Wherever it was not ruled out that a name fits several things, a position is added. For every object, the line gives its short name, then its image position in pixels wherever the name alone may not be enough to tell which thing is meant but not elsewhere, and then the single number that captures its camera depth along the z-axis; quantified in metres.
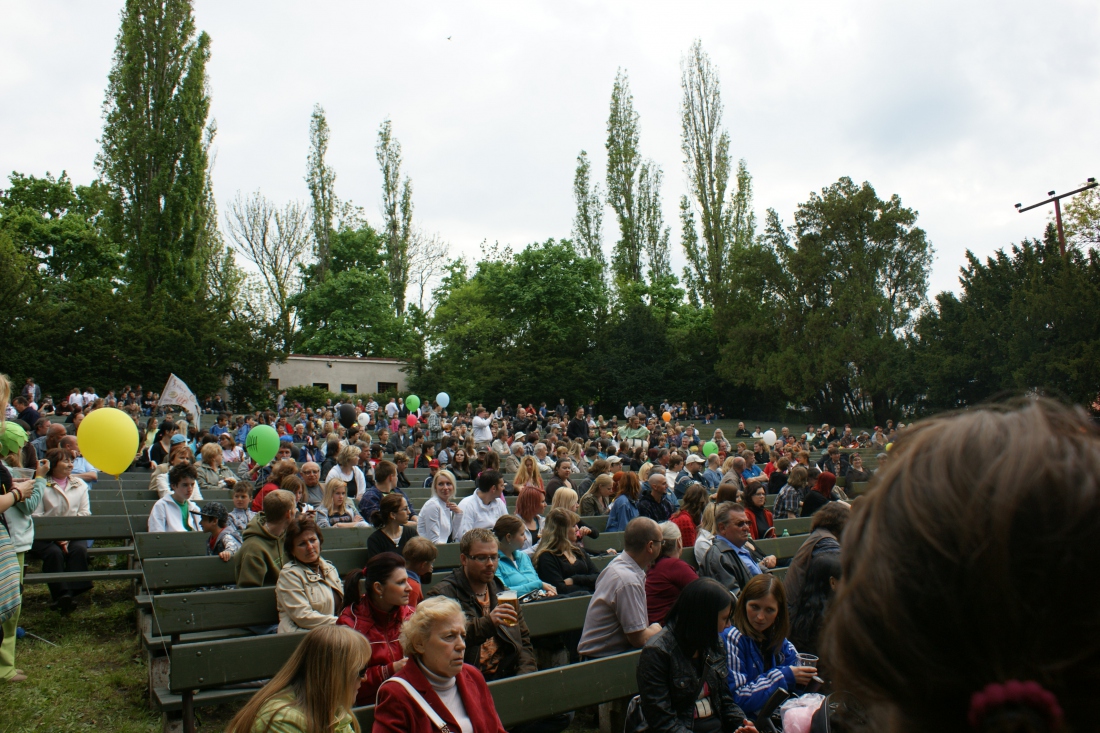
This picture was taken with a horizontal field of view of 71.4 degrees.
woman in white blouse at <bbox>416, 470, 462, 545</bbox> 7.93
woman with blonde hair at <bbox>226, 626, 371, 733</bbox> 3.16
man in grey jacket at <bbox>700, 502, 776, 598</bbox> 6.26
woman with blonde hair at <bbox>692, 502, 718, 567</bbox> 6.82
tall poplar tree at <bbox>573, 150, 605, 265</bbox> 51.09
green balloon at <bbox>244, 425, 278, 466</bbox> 11.18
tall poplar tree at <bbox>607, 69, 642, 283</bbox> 50.31
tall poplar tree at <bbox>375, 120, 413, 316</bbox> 52.56
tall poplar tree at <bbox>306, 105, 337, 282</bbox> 52.28
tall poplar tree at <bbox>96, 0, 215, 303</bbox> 33.94
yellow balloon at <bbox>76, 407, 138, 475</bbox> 7.30
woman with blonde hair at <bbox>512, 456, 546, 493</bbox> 9.66
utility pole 27.87
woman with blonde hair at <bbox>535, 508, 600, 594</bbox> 6.59
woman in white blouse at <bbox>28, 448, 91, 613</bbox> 7.37
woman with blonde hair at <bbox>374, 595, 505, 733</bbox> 3.42
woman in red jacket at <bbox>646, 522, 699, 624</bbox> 5.39
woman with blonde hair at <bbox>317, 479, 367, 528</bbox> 8.16
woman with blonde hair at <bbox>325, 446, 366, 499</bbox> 9.63
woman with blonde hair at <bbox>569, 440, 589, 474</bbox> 15.22
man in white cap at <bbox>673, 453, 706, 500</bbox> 12.16
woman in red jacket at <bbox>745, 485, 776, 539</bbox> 8.67
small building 45.47
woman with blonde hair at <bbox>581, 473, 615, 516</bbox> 10.02
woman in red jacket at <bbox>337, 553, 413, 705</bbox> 4.56
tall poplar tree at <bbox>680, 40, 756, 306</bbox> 47.44
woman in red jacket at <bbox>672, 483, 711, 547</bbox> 8.04
